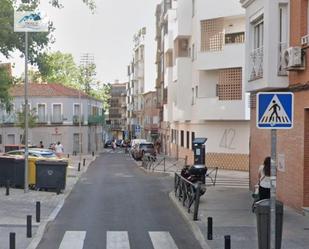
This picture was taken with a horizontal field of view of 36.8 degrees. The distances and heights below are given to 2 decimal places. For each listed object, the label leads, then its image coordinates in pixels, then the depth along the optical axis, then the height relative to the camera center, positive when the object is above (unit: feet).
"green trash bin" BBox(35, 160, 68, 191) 54.50 -6.43
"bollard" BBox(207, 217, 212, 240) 31.14 -7.30
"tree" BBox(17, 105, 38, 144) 132.39 +0.13
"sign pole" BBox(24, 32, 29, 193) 52.14 +0.84
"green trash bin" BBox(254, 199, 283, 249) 25.62 -5.58
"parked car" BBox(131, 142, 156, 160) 113.89 -7.32
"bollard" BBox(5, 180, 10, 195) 50.76 -7.53
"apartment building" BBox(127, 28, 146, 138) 229.35 +20.18
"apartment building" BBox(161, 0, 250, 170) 83.95 +8.01
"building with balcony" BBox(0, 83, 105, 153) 149.27 +0.42
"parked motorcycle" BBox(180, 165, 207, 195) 48.71 -5.69
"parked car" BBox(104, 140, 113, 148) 218.98 -11.48
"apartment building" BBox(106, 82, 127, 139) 375.86 +10.26
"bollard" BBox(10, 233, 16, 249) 26.37 -6.91
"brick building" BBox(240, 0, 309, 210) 39.25 +4.39
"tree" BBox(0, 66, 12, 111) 62.48 +4.80
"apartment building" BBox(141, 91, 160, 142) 187.78 +1.46
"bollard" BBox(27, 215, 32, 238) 31.62 -7.30
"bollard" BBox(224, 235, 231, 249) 25.98 -6.79
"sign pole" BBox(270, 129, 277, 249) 21.29 -3.36
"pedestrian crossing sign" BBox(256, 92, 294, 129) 21.55 +0.48
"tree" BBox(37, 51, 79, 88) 205.42 +22.23
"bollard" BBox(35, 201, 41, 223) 36.15 -7.40
